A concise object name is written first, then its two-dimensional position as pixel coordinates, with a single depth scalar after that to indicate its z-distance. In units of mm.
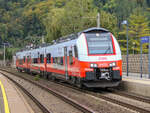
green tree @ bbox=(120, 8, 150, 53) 91750
